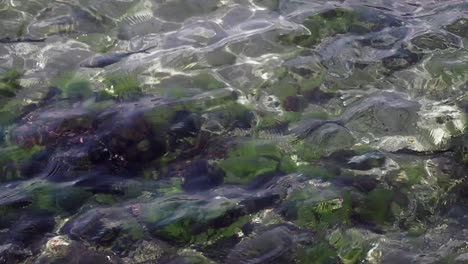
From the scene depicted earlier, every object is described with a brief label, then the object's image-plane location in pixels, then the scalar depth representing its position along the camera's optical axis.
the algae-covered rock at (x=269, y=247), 3.79
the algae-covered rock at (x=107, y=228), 3.90
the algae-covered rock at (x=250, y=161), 4.50
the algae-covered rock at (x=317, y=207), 4.11
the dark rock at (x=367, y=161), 4.61
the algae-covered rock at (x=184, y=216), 3.98
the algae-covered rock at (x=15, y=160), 4.51
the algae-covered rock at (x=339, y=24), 6.25
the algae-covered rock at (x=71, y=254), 3.74
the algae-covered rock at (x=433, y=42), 6.10
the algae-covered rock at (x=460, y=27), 6.32
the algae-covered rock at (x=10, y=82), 5.45
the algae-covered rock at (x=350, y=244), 3.85
